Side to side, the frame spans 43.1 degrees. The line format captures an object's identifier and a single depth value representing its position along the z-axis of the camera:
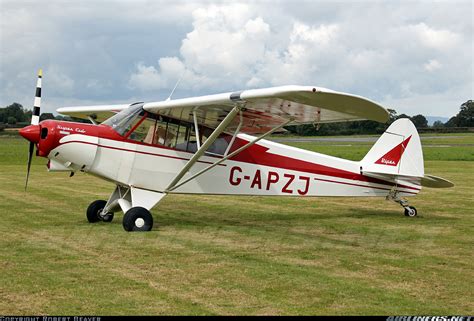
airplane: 9.44
